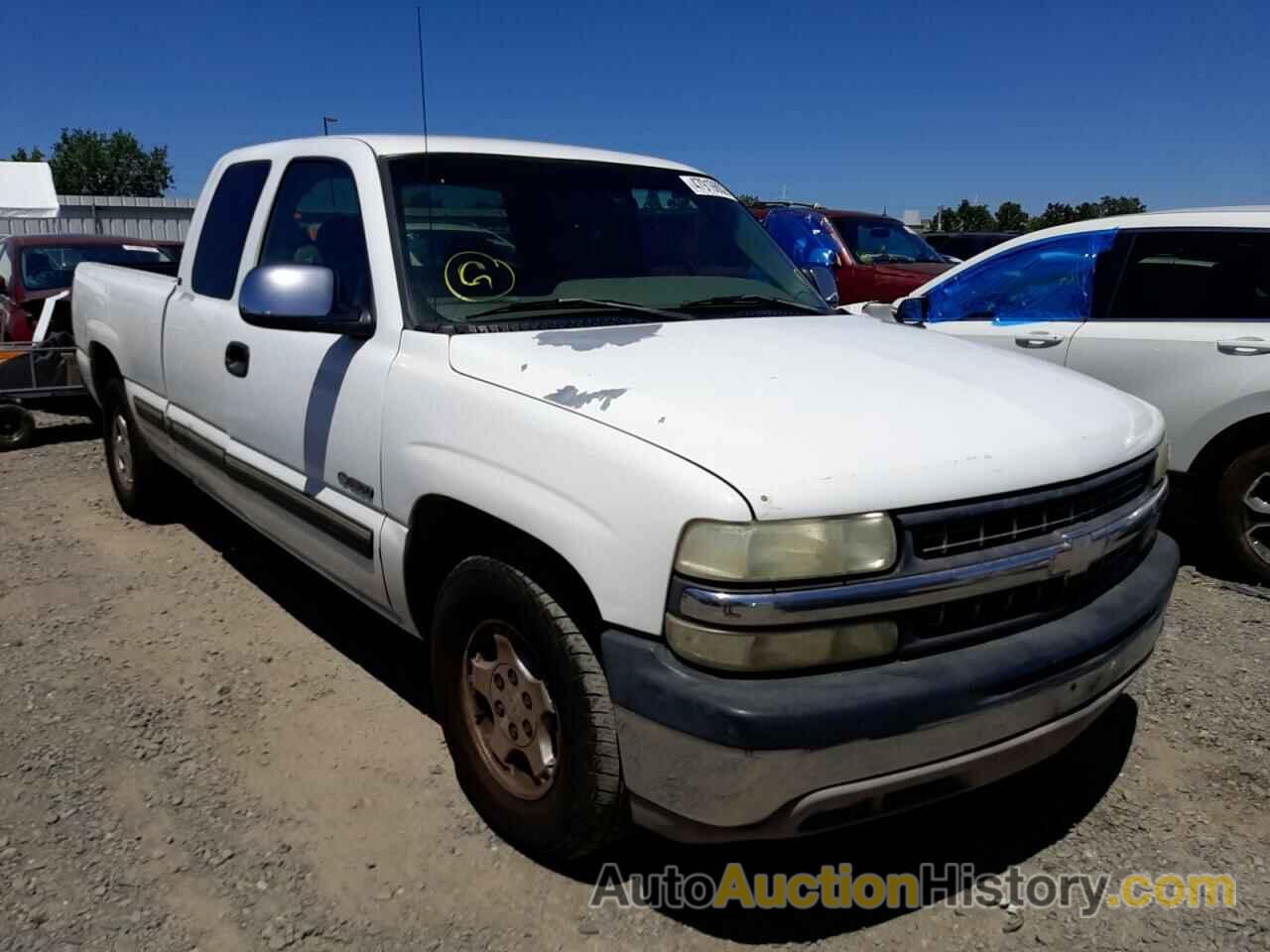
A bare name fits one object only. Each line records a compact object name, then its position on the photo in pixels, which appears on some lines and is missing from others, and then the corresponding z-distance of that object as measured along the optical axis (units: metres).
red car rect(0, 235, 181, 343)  8.63
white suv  4.64
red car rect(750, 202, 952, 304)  10.88
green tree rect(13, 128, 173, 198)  71.25
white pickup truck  2.02
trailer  7.51
